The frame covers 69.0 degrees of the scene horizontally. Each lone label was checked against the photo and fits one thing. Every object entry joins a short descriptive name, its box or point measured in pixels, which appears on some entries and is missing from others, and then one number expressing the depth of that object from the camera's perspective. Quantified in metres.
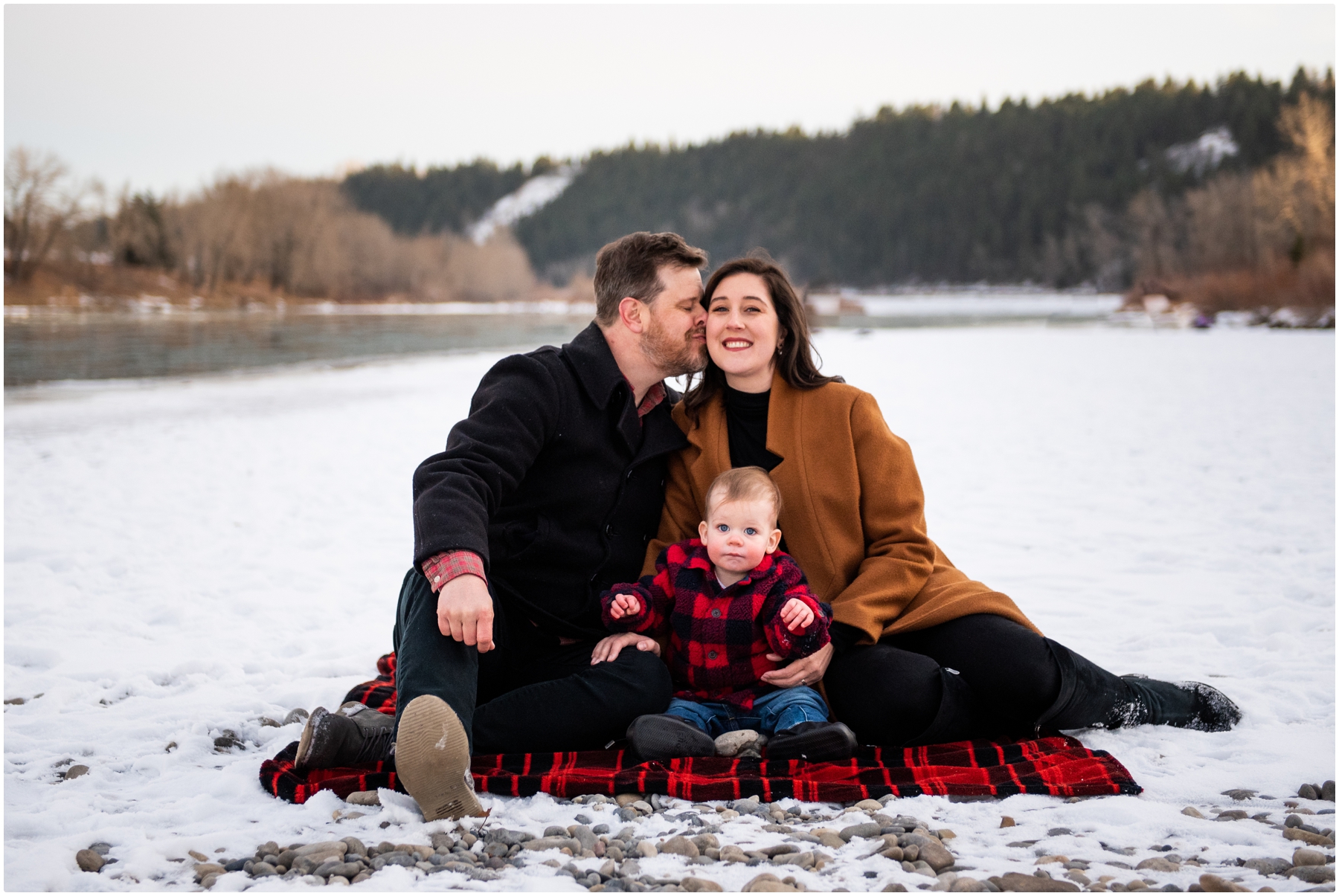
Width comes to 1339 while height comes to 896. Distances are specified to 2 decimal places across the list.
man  2.44
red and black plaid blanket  2.47
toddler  2.73
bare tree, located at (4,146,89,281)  49.81
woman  2.78
